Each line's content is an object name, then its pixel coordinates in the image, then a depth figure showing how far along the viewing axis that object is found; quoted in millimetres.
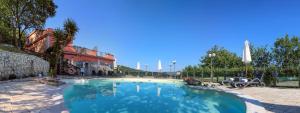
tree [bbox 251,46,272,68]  27283
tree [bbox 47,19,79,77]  16467
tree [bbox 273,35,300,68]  27930
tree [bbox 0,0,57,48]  16871
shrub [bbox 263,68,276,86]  11463
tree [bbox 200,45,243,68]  31368
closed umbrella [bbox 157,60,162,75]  22206
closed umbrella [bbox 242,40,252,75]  12229
